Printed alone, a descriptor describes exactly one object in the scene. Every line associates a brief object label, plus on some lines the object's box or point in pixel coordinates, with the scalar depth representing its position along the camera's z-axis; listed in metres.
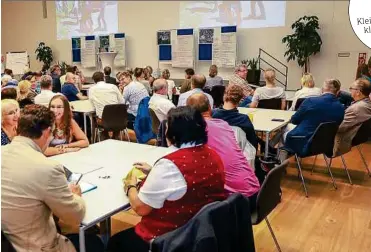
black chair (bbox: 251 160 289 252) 2.15
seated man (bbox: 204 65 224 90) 7.34
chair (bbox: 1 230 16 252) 1.48
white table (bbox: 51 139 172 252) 1.74
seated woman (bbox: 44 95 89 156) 2.97
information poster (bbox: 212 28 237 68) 9.06
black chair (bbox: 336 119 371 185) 4.02
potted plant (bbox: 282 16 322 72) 7.91
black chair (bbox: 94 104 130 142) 4.86
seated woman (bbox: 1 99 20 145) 2.74
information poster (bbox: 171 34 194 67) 9.70
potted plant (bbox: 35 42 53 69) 12.38
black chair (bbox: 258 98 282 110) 5.34
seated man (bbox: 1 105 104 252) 1.51
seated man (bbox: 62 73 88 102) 6.13
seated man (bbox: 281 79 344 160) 3.89
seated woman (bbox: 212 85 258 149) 3.04
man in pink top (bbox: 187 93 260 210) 2.36
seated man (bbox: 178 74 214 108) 4.91
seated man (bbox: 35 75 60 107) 4.81
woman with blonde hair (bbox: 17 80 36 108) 4.64
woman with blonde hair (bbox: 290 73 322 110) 5.29
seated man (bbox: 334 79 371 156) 4.02
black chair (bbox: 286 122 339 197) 3.63
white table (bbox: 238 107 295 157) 3.82
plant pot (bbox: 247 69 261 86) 8.40
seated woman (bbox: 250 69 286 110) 5.34
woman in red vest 1.60
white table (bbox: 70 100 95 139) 5.16
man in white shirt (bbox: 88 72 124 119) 5.14
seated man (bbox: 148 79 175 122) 4.49
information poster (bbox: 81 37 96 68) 11.34
